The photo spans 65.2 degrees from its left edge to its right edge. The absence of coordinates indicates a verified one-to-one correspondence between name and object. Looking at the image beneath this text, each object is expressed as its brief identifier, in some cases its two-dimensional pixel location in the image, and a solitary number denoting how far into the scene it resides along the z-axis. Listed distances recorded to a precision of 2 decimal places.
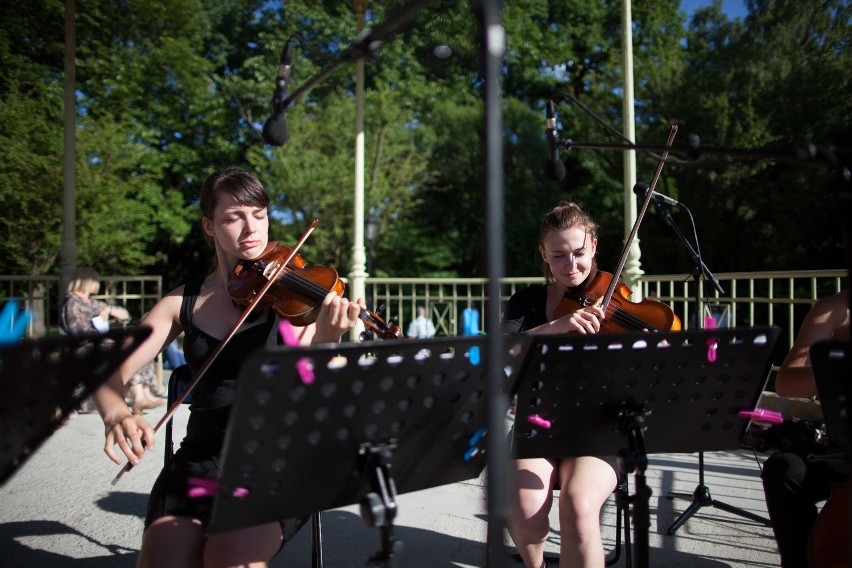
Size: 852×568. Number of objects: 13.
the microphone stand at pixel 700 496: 2.74
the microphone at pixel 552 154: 2.04
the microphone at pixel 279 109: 1.76
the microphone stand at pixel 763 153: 1.26
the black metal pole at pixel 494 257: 0.93
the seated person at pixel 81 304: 5.02
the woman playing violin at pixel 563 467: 1.80
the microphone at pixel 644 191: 2.76
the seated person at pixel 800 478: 1.91
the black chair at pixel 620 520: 1.83
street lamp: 11.81
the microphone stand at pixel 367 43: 1.09
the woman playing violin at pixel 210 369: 1.54
